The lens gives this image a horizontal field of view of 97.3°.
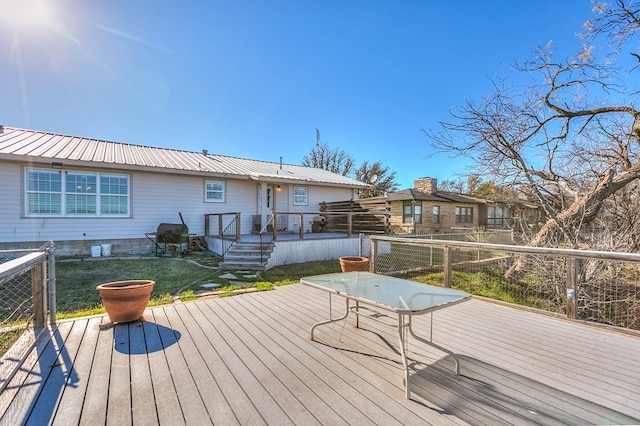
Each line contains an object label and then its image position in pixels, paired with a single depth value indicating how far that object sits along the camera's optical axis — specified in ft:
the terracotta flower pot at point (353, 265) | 19.42
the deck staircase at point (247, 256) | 24.25
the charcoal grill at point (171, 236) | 29.12
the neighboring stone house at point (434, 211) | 60.60
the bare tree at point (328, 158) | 99.04
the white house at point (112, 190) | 25.85
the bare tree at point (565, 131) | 18.25
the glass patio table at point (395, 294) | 6.82
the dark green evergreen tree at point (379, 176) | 99.45
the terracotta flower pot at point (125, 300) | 10.93
